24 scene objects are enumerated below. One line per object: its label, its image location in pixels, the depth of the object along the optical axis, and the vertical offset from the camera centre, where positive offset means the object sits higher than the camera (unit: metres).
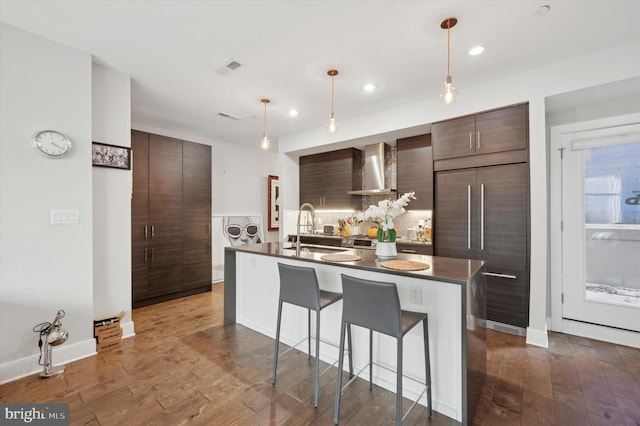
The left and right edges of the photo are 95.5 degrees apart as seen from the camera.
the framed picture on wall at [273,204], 6.67 +0.24
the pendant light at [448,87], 2.11 +0.91
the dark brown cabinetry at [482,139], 3.10 +0.85
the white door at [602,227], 2.94 -0.17
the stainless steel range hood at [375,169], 4.71 +0.73
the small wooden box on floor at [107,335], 2.79 -1.16
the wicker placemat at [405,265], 1.99 -0.38
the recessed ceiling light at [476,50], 2.56 +1.45
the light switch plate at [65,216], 2.51 +0.00
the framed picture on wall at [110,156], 2.86 +0.61
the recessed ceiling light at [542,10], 2.05 +1.45
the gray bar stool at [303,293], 2.11 -0.60
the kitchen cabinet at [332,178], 5.11 +0.65
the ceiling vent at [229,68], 2.85 +1.49
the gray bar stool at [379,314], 1.66 -0.62
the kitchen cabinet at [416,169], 4.11 +0.65
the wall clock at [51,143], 2.41 +0.62
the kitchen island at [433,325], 1.79 -0.81
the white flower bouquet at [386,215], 2.35 -0.01
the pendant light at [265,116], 3.54 +1.20
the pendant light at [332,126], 2.90 +0.89
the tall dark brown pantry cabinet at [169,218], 4.17 -0.05
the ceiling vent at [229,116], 4.25 +1.49
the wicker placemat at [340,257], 2.38 -0.38
